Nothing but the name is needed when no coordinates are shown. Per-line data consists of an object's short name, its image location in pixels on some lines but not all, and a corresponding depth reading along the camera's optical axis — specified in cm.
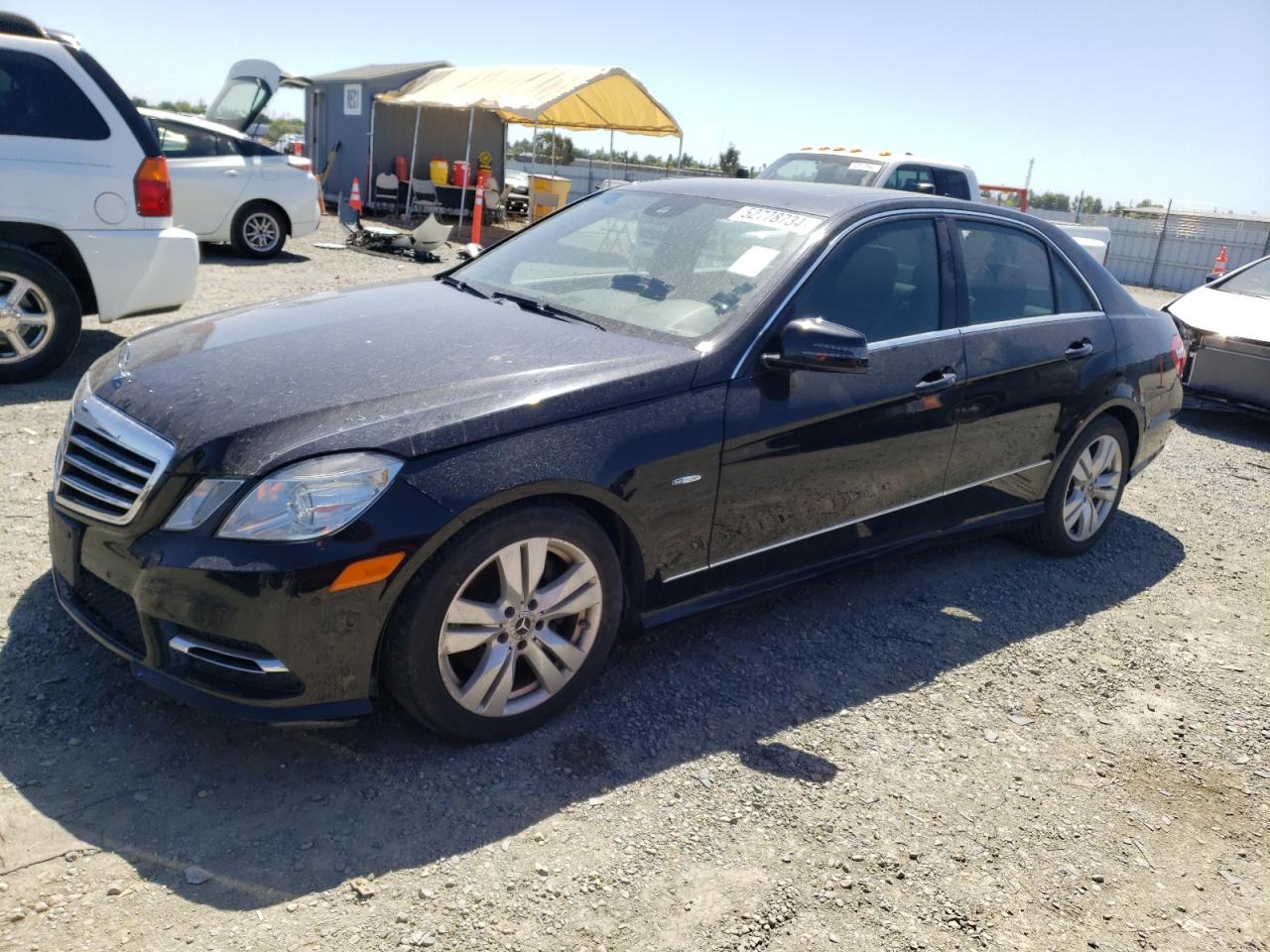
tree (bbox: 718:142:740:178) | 4661
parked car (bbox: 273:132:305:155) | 2257
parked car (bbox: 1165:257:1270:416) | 806
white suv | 608
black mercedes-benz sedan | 275
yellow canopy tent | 1766
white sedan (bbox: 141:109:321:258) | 1154
